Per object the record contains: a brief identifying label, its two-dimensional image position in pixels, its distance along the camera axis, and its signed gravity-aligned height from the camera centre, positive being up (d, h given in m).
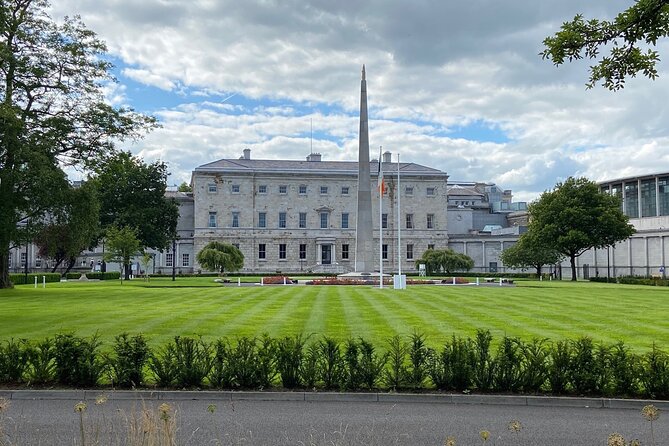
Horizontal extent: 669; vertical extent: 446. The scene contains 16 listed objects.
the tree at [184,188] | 134.21 +14.30
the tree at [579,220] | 62.41 +3.33
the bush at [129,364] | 11.66 -1.90
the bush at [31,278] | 57.88 -1.79
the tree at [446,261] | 75.31 -0.67
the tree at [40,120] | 32.72 +7.85
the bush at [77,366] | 11.79 -1.94
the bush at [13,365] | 11.90 -1.93
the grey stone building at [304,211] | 92.44 +6.52
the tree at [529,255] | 68.25 -0.04
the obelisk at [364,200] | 51.94 +4.51
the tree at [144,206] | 77.56 +6.32
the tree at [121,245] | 56.57 +1.12
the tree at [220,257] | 63.75 +0.00
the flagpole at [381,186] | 42.03 +4.49
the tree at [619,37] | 8.18 +2.80
